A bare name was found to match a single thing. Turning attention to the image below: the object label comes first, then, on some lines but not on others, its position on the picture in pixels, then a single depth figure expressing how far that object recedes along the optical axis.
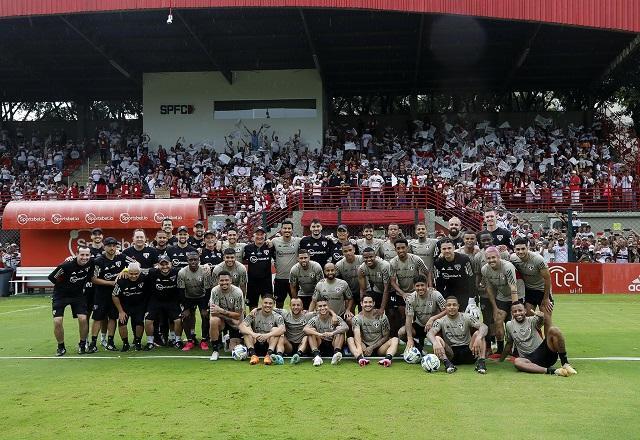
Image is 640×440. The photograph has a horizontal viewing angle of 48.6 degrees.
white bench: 23.48
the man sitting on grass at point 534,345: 9.28
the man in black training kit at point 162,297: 12.02
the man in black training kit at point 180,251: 12.50
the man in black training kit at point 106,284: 12.02
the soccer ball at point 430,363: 9.48
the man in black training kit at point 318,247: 12.45
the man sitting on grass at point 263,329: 10.77
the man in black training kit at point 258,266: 12.61
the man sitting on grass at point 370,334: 10.48
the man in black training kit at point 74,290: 11.78
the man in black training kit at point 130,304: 11.93
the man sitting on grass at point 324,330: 10.64
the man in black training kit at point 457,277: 10.77
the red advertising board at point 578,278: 21.23
